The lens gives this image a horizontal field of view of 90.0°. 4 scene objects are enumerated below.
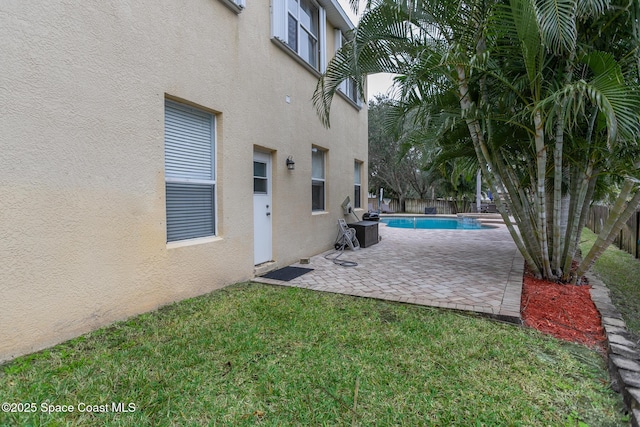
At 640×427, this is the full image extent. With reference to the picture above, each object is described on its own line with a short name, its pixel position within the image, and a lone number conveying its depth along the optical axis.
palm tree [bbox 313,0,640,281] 3.74
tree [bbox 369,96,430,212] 29.27
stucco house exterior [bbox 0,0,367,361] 2.84
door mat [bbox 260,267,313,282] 5.88
